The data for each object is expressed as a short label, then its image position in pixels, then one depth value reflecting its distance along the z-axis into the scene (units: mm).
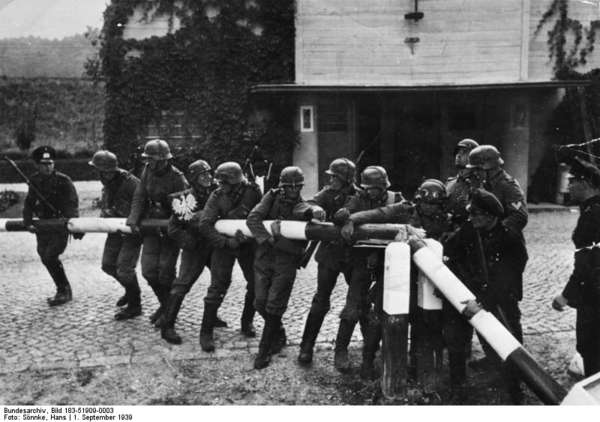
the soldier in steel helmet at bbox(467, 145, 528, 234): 4758
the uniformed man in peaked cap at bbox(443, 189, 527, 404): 4188
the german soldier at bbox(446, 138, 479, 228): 4716
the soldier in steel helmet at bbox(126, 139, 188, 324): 5816
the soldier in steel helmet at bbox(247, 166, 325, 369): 4848
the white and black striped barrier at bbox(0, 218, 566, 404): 3367
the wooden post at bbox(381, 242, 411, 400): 3930
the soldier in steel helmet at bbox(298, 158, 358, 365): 4832
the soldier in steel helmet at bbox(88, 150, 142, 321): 6125
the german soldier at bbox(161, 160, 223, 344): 5379
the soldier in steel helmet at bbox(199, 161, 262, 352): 5191
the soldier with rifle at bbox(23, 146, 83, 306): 6719
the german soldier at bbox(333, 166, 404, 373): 4648
